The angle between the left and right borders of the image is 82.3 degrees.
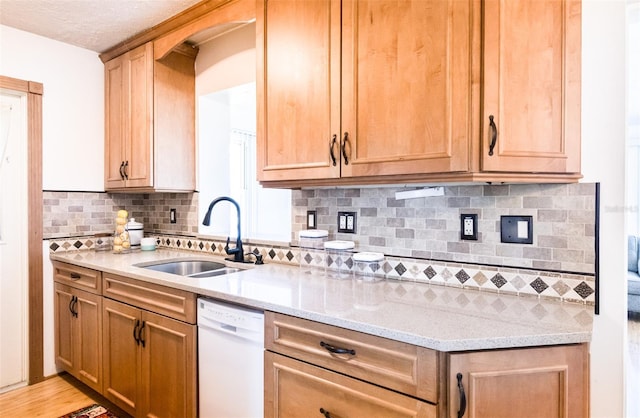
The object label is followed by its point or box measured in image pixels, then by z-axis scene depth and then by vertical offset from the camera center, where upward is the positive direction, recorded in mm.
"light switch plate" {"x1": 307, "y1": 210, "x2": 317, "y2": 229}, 2070 -94
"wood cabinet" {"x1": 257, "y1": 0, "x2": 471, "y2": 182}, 1296 +473
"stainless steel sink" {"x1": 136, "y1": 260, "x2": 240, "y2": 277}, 2352 -415
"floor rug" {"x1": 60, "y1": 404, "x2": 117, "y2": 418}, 2176 -1261
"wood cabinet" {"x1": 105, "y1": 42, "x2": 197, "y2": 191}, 2531 +602
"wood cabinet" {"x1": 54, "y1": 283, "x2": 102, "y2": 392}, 2240 -853
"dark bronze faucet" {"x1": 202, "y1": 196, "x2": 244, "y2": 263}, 2240 -291
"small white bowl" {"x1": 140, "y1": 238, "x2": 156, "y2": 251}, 2816 -311
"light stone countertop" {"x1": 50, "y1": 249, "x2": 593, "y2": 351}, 1055 -374
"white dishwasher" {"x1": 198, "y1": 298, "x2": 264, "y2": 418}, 1456 -661
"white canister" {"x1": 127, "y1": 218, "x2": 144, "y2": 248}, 2898 -227
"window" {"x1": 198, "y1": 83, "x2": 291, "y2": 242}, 2713 +263
